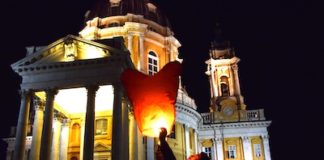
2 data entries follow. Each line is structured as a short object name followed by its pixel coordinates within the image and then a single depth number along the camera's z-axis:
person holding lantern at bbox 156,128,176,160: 5.39
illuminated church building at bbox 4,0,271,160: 22.55
